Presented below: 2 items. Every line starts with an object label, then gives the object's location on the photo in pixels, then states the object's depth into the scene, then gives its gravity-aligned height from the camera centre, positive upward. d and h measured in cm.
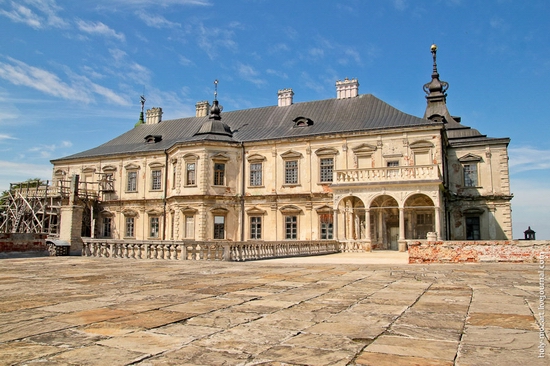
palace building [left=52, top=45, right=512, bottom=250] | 2497 +294
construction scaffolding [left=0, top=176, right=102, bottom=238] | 3306 +164
